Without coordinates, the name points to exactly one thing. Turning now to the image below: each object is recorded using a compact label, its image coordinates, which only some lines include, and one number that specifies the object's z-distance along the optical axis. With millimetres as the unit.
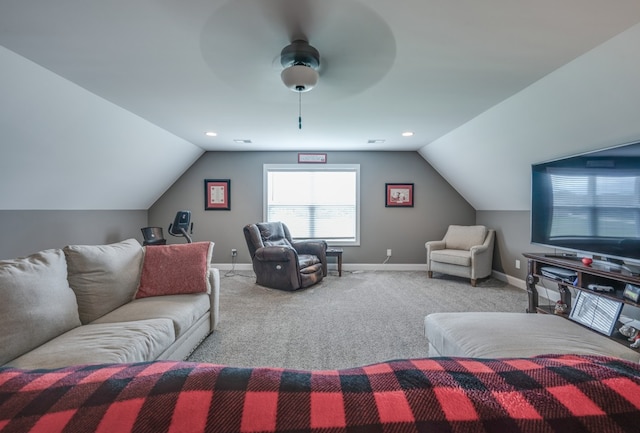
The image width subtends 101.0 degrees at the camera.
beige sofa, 1285
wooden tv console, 1942
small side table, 4430
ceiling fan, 1515
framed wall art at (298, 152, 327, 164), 4910
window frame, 4957
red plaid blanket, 372
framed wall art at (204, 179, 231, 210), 4926
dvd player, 2370
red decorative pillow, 2096
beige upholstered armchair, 3960
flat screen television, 1973
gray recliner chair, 3635
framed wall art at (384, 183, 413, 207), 4965
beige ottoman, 1324
